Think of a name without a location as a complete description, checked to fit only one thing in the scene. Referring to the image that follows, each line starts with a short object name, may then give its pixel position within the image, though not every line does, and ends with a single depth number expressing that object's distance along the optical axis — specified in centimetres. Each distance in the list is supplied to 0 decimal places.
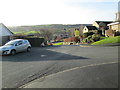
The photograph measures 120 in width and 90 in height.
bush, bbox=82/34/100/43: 2199
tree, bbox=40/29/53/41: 4635
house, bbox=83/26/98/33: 4792
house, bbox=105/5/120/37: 2458
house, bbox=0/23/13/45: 1981
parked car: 1086
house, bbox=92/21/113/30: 5030
